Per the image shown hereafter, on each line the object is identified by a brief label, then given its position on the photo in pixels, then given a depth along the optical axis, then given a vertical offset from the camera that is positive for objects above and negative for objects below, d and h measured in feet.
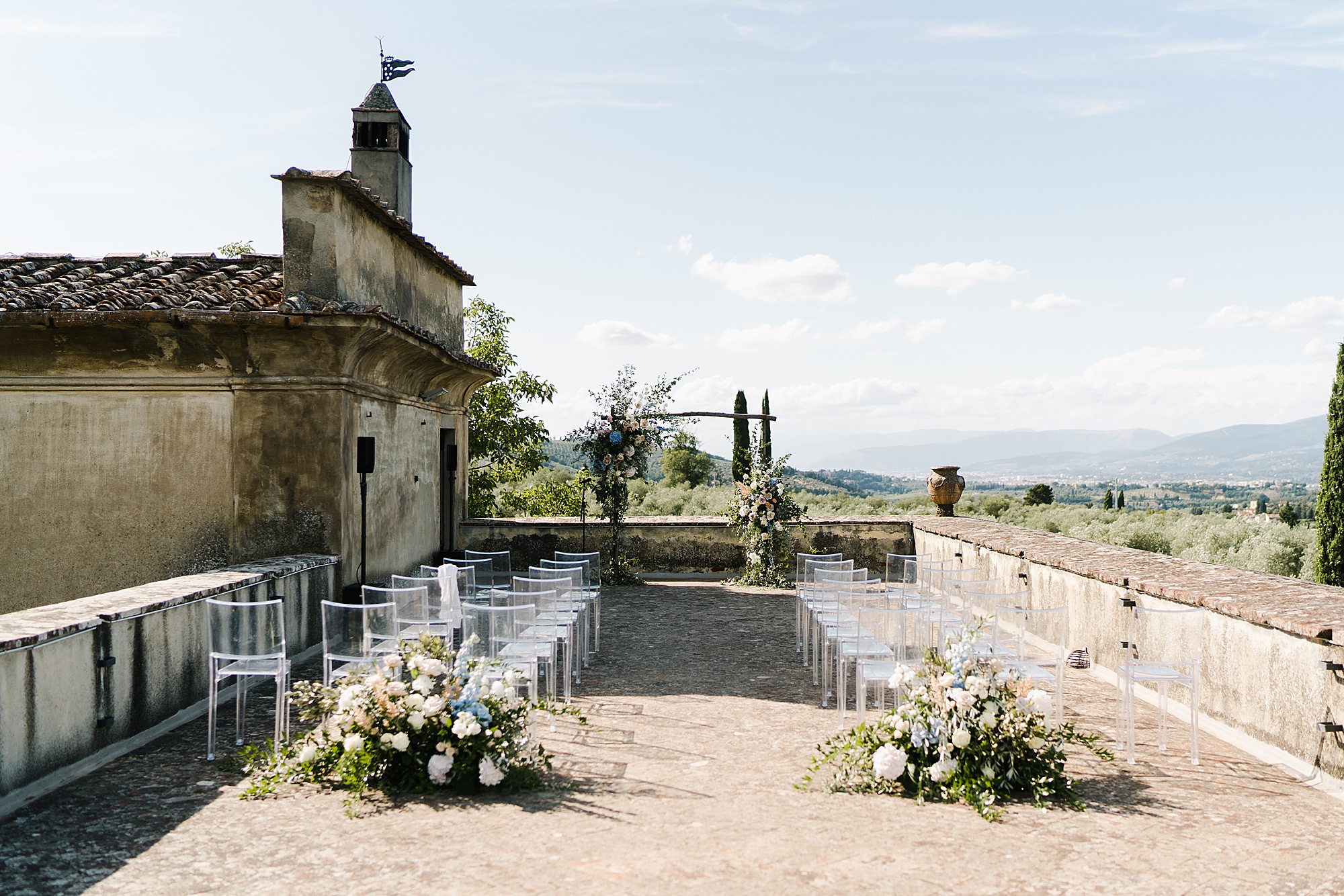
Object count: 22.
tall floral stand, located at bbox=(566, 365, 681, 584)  45.01 +1.61
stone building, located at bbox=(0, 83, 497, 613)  28.02 +1.91
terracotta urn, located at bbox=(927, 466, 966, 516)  47.14 -0.48
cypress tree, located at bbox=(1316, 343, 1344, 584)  48.34 -2.21
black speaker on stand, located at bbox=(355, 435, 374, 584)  30.42 +0.37
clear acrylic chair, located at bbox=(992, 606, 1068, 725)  19.66 -4.49
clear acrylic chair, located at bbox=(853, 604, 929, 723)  19.06 -3.89
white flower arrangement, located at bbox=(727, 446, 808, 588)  43.96 -1.91
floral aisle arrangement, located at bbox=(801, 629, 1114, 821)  15.30 -4.41
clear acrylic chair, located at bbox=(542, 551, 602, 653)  29.32 -3.81
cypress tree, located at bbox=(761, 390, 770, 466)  48.55 +4.22
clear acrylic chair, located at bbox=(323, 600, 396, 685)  19.39 -3.72
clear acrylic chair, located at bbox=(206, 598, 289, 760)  18.48 -3.41
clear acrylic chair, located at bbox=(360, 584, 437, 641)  21.54 -2.98
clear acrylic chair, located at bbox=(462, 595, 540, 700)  19.57 -3.45
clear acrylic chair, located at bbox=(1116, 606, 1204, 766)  17.37 -3.68
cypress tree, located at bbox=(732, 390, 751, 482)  89.82 +4.43
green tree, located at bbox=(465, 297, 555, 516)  62.34 +3.76
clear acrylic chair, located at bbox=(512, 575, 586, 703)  22.70 -3.64
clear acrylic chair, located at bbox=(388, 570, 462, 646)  23.09 -3.55
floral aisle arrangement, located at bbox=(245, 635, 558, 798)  15.49 -4.25
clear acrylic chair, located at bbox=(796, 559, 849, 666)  27.99 -3.70
